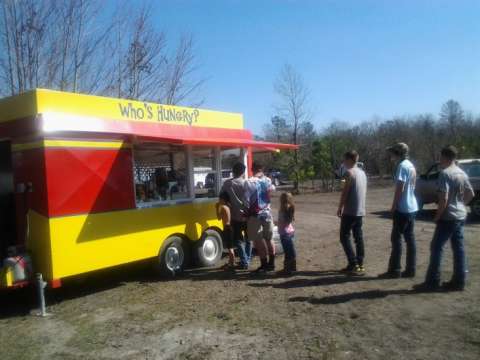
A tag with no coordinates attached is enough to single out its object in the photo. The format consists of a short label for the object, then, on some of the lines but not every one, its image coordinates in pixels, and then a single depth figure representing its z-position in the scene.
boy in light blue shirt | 6.19
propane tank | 5.66
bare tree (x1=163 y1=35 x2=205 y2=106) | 16.56
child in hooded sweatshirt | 7.07
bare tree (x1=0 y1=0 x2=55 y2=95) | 12.30
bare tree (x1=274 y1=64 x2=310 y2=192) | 26.00
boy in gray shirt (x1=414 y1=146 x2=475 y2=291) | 5.61
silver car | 12.78
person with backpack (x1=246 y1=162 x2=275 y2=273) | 7.25
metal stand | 5.66
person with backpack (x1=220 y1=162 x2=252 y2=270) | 7.34
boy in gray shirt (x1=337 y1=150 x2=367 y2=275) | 6.59
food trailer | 5.80
